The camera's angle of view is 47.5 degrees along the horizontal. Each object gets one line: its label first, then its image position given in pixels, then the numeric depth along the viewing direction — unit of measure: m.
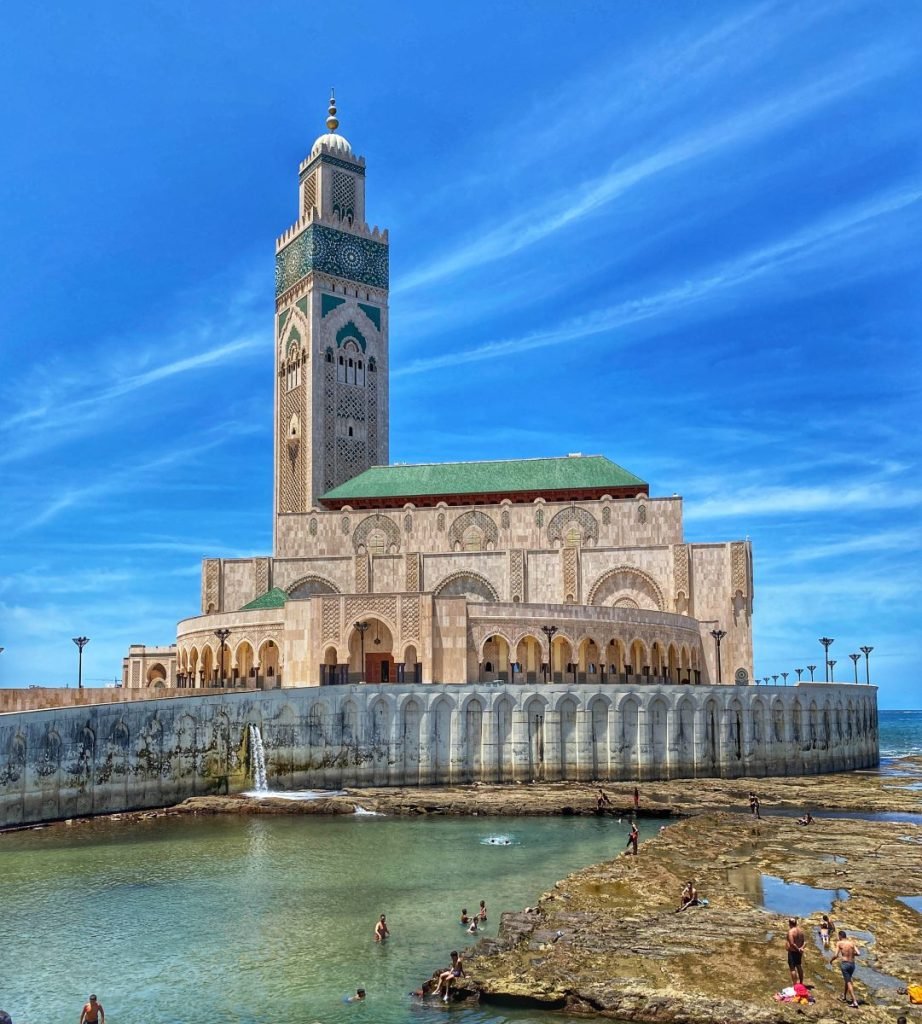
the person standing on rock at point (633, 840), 29.72
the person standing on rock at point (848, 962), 16.90
